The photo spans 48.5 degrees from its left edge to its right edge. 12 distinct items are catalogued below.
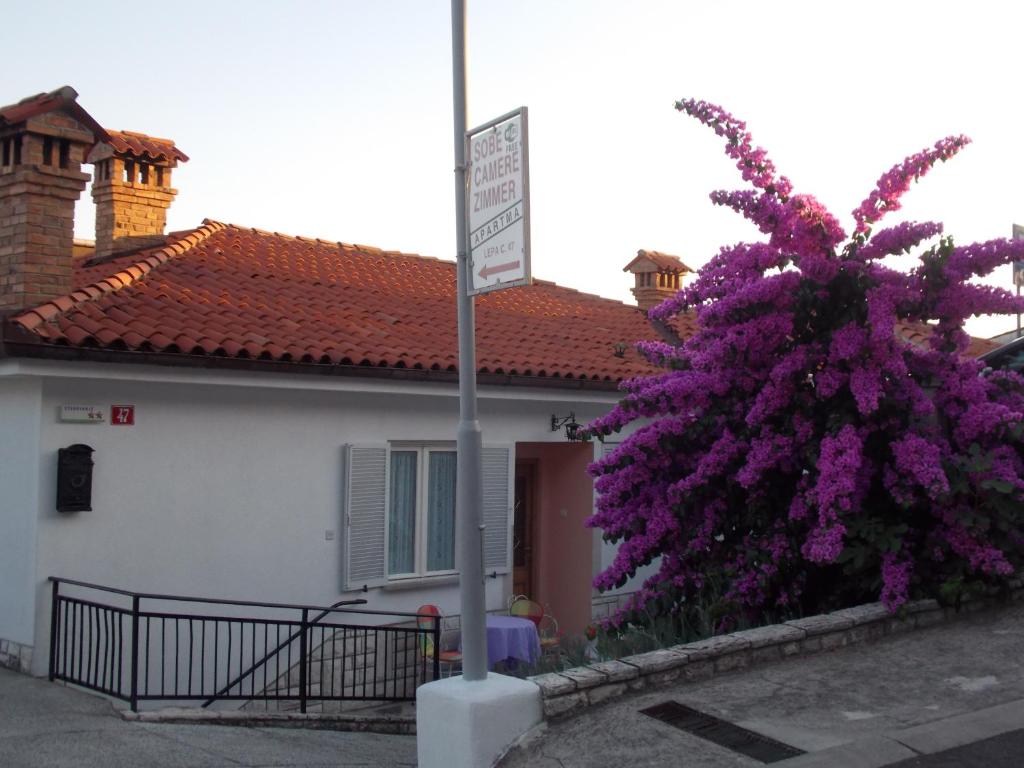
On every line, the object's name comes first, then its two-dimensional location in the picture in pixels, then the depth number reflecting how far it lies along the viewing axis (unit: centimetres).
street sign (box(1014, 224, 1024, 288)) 1454
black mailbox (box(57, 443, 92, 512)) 907
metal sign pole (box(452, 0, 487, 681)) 616
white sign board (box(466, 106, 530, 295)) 584
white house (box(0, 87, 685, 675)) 927
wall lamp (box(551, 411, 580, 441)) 1307
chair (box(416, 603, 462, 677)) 1108
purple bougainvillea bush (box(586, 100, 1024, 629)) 812
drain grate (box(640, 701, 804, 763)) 579
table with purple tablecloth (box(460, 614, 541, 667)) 1113
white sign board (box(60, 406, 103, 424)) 919
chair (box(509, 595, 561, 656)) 1226
